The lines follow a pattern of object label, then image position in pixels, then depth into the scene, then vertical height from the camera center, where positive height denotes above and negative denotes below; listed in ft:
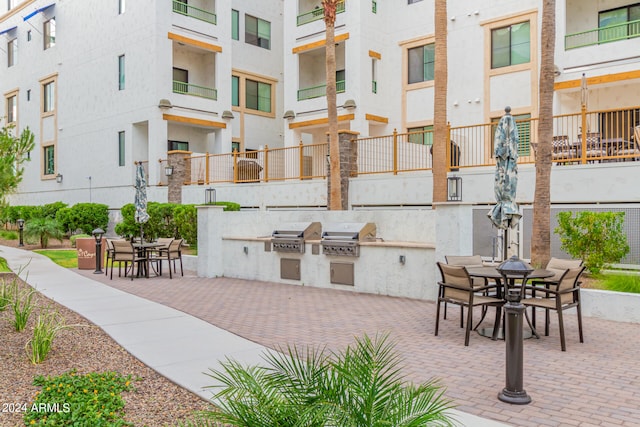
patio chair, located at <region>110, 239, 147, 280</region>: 46.52 -4.00
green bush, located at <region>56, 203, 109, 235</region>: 84.89 -1.69
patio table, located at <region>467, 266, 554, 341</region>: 24.39 -3.47
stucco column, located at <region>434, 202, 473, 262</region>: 32.89 -1.29
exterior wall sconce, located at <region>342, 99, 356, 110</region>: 76.48 +14.79
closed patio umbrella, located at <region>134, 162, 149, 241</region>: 56.49 +0.82
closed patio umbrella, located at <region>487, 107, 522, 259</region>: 30.27 +2.00
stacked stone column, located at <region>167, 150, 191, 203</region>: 78.43 +4.79
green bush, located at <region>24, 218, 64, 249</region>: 76.13 -3.53
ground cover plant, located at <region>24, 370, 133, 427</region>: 14.57 -5.74
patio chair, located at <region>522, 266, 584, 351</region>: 23.20 -4.05
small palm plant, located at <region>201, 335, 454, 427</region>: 9.66 -3.64
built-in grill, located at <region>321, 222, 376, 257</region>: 39.32 -2.19
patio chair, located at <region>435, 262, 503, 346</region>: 23.91 -3.90
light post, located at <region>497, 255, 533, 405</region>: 16.58 -4.56
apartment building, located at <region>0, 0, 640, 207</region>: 65.72 +20.36
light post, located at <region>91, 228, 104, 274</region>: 50.16 -3.98
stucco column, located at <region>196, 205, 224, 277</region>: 48.62 -3.10
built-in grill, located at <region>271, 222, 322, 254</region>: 42.60 -2.28
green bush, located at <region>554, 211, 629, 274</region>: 33.53 -1.90
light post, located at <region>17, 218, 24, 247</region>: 78.07 -3.55
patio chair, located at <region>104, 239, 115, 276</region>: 47.05 -3.77
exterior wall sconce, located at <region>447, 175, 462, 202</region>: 49.36 +1.87
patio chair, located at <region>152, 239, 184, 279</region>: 47.57 -3.97
